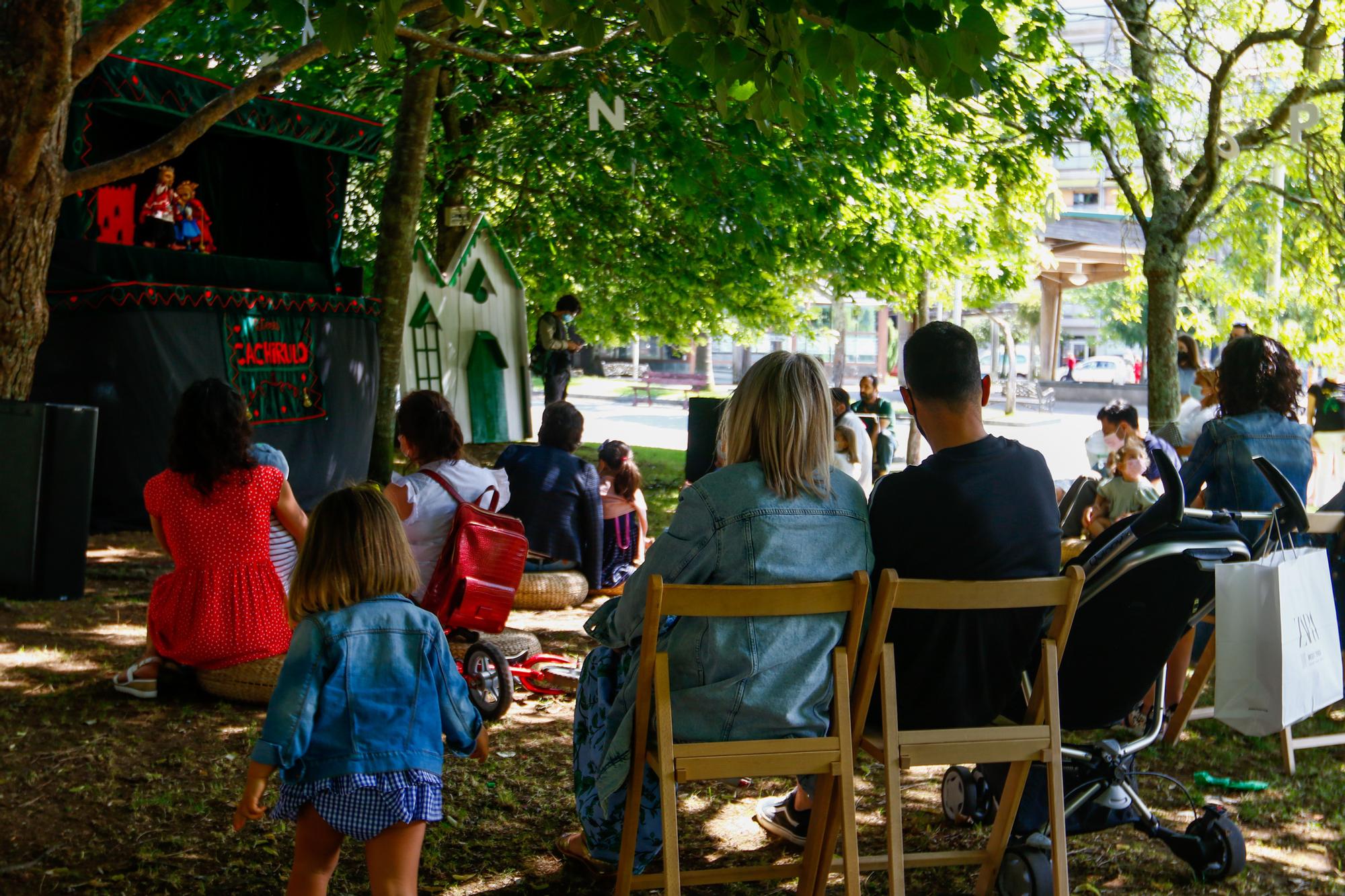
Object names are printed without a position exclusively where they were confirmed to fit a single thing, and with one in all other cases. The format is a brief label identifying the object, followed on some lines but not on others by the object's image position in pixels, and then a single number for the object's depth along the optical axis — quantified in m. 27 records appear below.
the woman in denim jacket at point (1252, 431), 4.96
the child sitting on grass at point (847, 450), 8.42
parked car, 50.75
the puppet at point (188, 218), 9.67
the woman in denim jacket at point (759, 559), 3.02
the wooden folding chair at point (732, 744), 2.85
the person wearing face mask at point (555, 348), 13.98
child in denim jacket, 2.72
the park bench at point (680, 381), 37.96
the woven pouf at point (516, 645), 5.86
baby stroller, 3.31
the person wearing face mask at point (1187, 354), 8.64
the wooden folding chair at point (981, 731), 2.97
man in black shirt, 3.17
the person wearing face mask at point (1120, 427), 6.32
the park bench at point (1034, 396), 29.27
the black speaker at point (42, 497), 4.49
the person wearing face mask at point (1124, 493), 5.66
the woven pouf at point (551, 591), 7.11
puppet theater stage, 8.48
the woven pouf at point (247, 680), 4.98
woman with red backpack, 5.19
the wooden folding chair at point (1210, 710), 4.57
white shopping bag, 3.43
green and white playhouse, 13.90
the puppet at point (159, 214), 9.32
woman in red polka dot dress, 4.64
